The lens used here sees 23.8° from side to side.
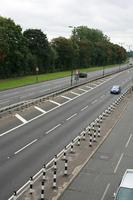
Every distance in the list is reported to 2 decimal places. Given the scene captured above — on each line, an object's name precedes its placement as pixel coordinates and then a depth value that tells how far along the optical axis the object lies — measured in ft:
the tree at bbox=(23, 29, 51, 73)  253.40
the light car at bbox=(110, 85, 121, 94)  155.15
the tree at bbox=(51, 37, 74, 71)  300.96
